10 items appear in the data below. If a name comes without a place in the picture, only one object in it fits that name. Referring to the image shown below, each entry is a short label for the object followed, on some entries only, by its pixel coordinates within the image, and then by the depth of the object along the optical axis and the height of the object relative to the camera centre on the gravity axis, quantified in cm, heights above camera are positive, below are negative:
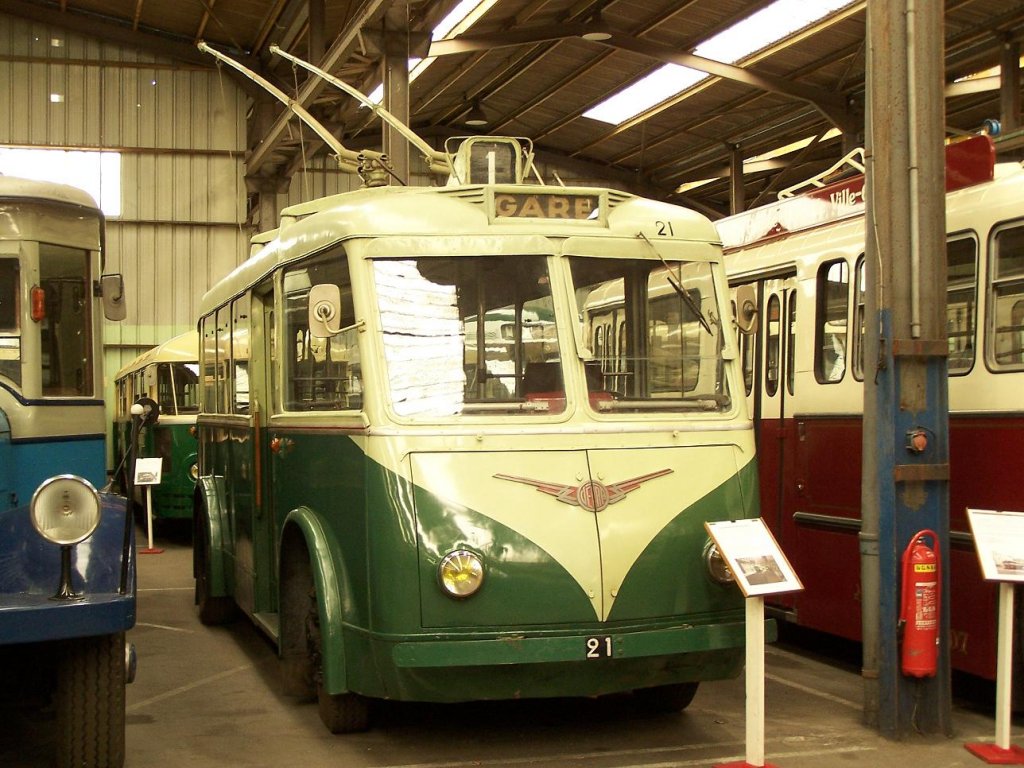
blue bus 484 -40
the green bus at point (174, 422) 1644 -40
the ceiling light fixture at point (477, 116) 2430 +554
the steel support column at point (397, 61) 1500 +404
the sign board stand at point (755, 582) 544 -85
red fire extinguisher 617 -110
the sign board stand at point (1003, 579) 593 -90
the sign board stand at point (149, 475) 1505 -102
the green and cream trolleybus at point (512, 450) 555 -28
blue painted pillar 627 +22
